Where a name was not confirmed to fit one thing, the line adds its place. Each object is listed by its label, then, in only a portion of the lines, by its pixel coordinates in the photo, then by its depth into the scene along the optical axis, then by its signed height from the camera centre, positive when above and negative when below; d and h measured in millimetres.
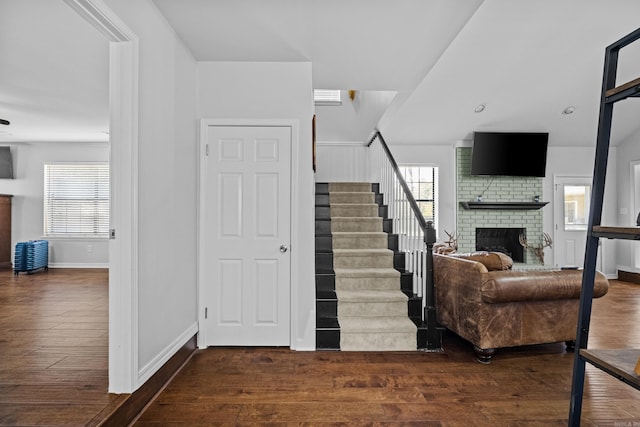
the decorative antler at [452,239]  6887 -646
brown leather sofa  2996 -792
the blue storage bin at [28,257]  6703 -1136
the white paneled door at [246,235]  3441 -325
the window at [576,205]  7684 +83
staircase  3410 -857
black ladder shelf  1283 -107
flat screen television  7113 +1028
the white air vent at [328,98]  6141 +1702
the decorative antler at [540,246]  7406 -751
